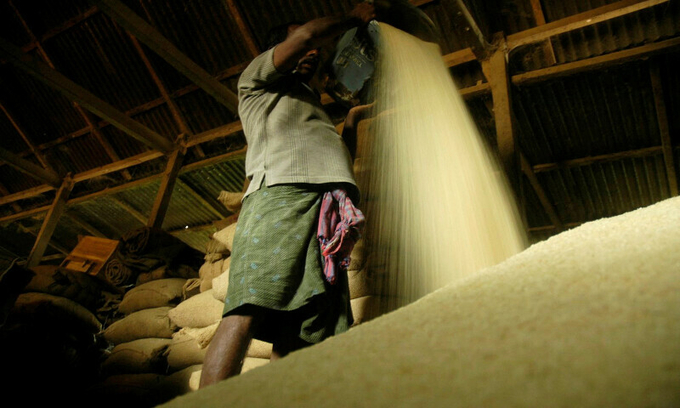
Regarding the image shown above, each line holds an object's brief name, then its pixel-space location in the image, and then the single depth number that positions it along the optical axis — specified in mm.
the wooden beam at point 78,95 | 3348
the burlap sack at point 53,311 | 3020
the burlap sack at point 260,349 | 1994
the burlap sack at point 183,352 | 2516
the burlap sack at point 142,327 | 2930
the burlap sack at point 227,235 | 2521
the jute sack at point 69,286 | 3574
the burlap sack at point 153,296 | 3250
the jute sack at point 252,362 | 1992
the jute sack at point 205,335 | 2240
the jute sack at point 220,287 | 2285
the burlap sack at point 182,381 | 2211
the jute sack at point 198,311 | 2512
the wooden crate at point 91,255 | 4023
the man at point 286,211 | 1217
